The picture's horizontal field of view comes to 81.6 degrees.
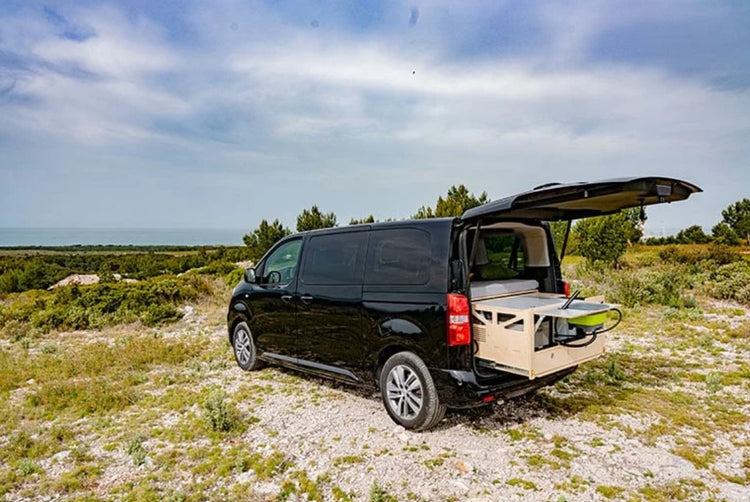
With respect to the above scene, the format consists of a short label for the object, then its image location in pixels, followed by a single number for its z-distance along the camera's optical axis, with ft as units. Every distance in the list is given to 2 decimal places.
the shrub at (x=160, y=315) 32.71
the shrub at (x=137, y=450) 11.84
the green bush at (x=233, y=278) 47.51
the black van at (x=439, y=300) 11.88
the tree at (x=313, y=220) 76.48
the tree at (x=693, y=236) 102.35
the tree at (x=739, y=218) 99.43
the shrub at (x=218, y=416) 13.61
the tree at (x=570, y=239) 60.23
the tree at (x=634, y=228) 62.65
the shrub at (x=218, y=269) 60.18
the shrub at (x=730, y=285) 32.01
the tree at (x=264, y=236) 73.05
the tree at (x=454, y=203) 78.52
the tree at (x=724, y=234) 96.21
